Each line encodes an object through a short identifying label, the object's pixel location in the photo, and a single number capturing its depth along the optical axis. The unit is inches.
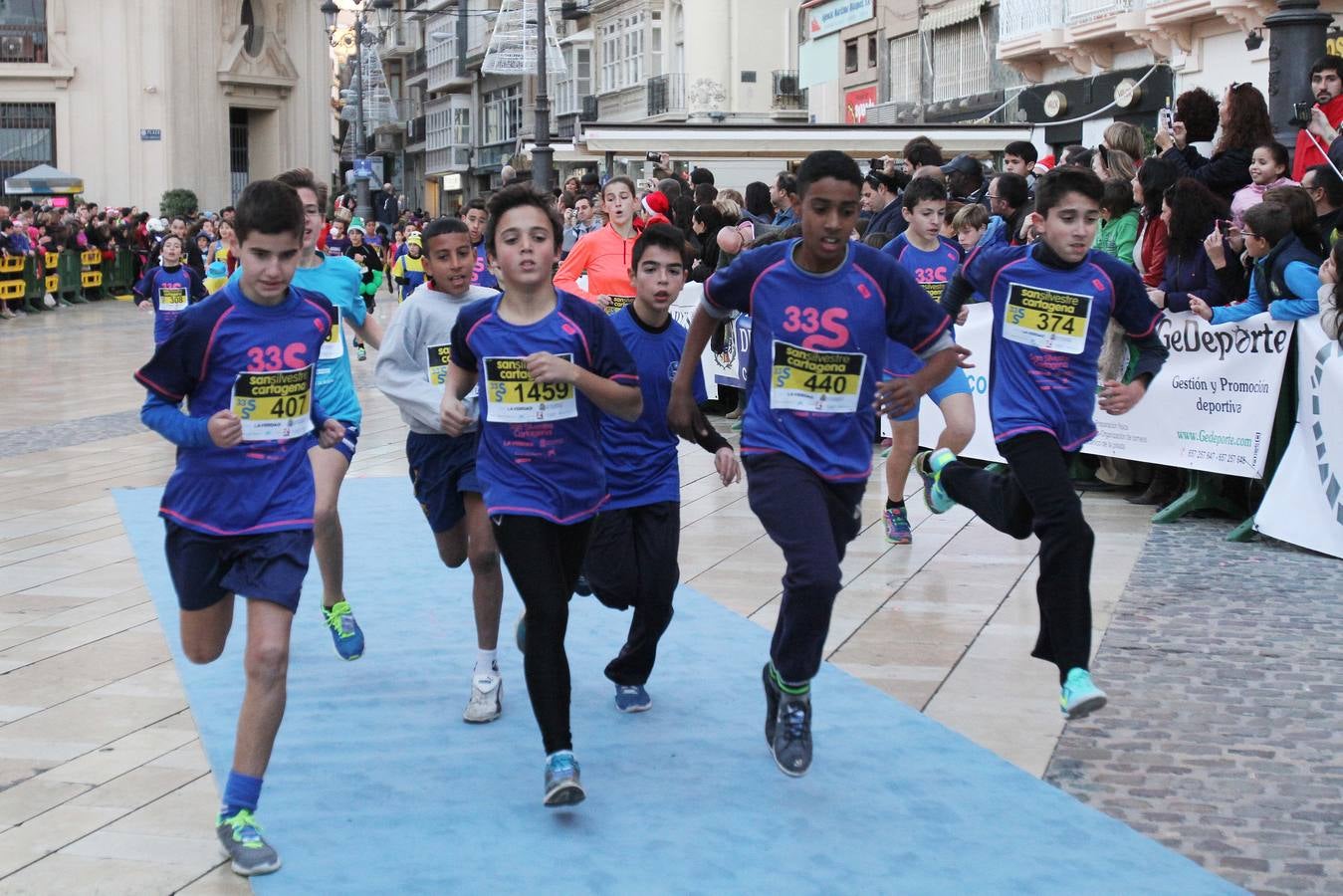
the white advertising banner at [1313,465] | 360.8
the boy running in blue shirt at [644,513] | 238.8
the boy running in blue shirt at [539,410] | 203.6
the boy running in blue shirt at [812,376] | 210.8
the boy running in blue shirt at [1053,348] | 240.5
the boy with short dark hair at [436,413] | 249.6
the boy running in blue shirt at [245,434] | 195.5
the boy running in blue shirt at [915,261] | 381.4
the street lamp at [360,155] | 1968.5
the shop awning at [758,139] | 905.5
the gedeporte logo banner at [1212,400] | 384.8
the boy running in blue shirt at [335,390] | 275.3
